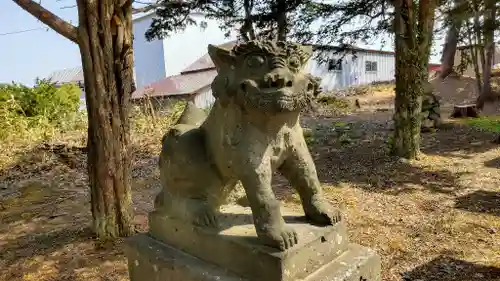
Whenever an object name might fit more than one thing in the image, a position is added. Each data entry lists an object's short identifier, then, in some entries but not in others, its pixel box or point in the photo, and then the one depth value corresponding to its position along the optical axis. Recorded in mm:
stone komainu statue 1329
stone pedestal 1380
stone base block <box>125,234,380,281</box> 1458
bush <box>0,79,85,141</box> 6899
